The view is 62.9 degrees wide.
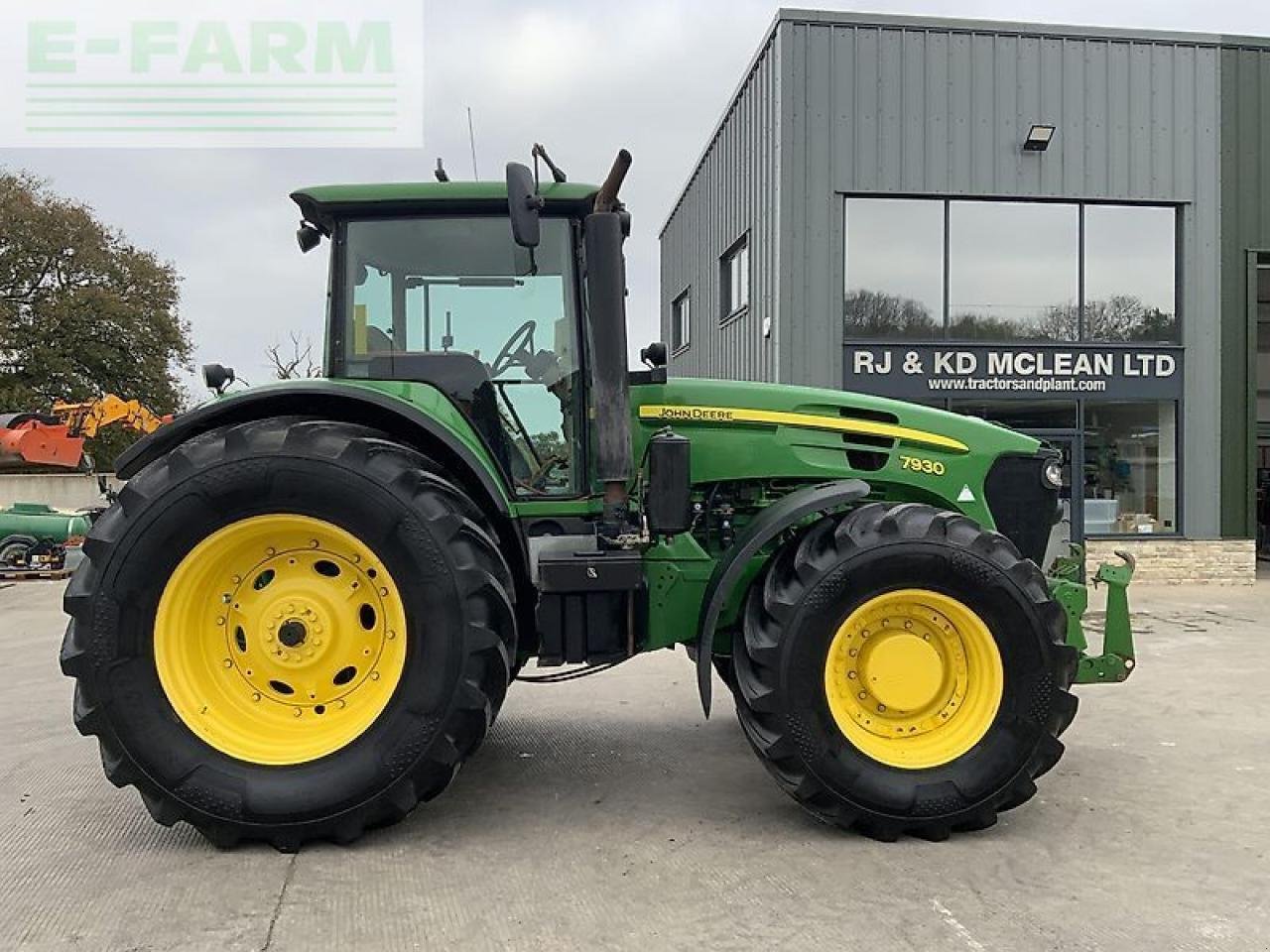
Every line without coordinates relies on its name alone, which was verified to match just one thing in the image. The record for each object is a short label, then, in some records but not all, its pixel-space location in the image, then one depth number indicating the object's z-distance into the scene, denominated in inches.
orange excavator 667.4
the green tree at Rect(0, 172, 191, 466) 1232.8
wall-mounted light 486.3
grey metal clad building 487.2
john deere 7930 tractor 147.9
